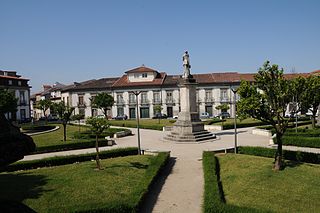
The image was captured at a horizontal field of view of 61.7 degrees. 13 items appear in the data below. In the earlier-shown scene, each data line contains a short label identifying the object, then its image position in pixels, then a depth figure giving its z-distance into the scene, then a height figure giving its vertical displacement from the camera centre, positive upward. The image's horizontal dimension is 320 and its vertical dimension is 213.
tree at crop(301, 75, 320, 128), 21.81 +0.81
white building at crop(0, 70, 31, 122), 48.29 +4.36
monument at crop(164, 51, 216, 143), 22.00 -0.68
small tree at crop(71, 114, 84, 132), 28.70 -0.71
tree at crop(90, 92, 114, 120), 42.16 +1.39
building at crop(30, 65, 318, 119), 51.31 +3.18
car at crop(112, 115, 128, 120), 51.53 -1.55
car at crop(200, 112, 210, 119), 48.55 -1.53
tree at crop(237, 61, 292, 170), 12.45 +0.33
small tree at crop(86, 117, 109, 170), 14.48 -0.77
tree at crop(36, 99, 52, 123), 41.05 +1.12
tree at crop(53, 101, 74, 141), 23.42 -0.03
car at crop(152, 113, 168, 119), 50.55 -1.53
